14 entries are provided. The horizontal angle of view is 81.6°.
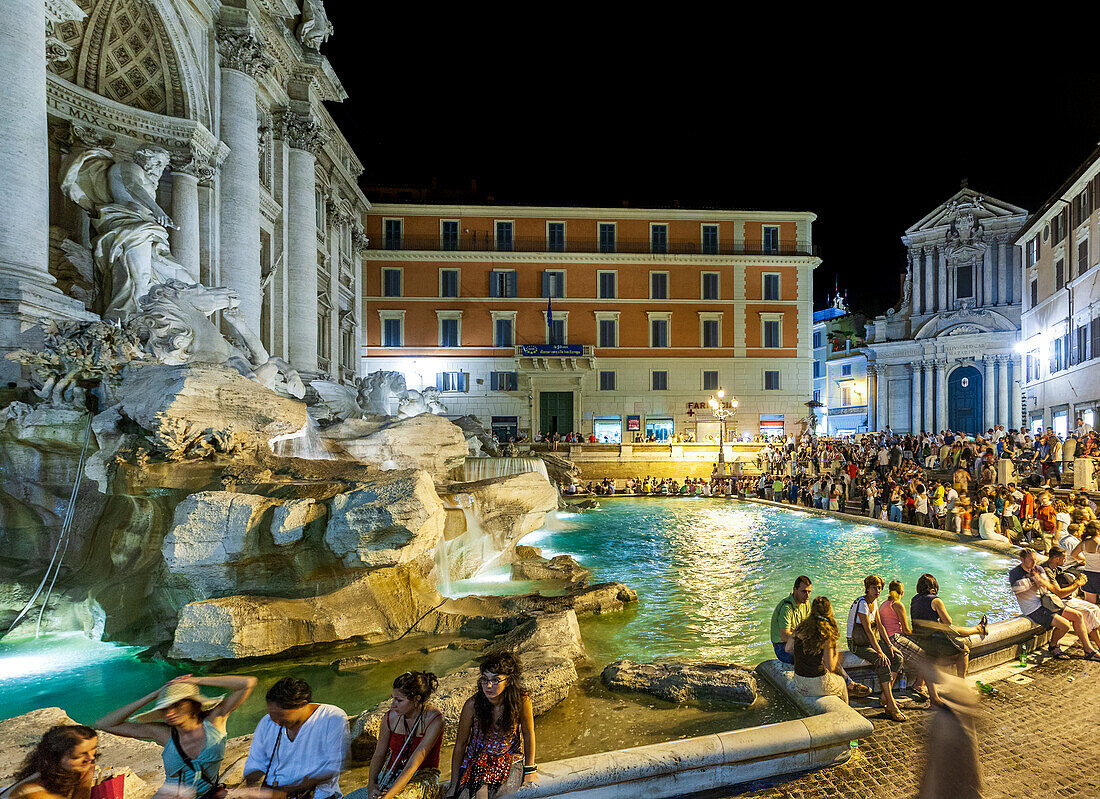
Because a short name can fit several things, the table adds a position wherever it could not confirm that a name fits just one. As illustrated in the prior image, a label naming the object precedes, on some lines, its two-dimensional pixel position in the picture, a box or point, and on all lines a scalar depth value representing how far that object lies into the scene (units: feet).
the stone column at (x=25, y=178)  28.17
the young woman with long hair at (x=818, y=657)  14.52
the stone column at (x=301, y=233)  63.93
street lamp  80.79
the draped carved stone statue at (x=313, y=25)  62.28
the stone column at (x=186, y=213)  45.75
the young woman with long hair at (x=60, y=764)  7.71
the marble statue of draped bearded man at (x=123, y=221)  34.22
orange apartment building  108.78
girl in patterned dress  10.36
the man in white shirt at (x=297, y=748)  9.48
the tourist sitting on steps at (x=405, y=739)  9.63
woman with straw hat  9.32
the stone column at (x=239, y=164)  50.03
